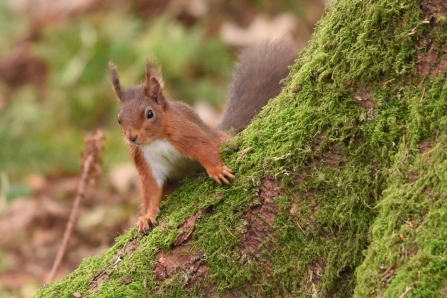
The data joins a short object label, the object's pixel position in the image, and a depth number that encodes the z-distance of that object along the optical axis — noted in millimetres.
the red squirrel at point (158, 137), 5629
